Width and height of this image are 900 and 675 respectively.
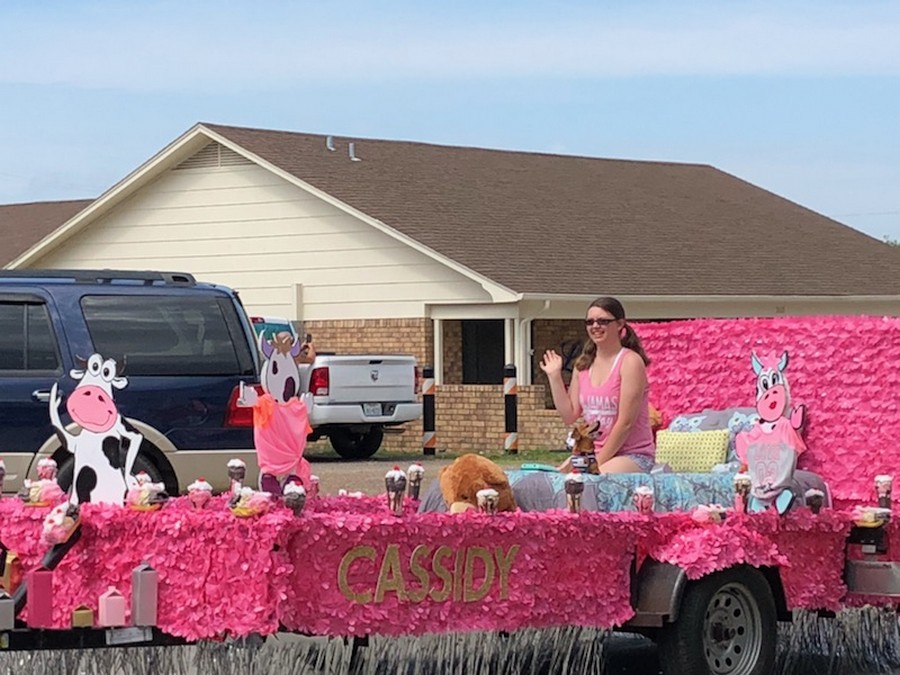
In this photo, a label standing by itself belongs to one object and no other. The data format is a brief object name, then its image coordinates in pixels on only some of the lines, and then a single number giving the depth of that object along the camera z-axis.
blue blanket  8.51
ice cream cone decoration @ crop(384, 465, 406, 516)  7.57
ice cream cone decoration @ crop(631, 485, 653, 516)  7.82
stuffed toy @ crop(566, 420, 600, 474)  8.88
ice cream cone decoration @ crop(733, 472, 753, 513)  8.05
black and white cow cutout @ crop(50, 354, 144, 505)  7.38
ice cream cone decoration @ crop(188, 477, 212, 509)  7.12
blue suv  12.28
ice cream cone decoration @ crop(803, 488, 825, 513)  8.32
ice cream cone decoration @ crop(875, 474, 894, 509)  8.59
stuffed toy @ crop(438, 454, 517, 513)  8.02
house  25.91
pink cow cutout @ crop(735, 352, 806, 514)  8.29
